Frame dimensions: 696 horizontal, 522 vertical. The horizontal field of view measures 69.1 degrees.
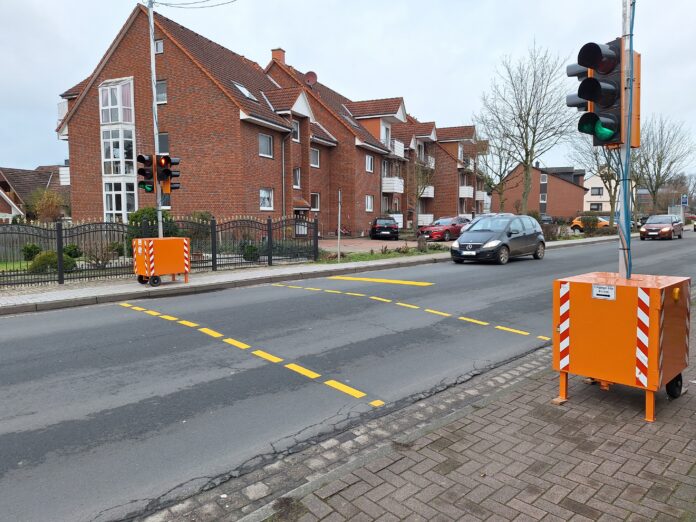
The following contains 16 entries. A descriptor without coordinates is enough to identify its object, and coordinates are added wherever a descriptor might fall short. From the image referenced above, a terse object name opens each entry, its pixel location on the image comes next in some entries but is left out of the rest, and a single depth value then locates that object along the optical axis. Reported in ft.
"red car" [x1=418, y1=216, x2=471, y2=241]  104.22
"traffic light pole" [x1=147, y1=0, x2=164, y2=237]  44.45
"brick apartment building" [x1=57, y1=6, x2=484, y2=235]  82.99
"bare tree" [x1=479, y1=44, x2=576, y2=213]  108.27
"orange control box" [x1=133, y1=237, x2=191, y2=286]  40.32
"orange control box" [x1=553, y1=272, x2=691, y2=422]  13.51
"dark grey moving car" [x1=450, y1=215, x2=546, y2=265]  56.90
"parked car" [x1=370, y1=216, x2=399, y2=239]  107.65
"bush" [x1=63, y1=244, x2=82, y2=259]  46.42
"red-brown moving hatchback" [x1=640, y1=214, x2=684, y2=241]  105.19
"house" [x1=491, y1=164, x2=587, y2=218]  248.93
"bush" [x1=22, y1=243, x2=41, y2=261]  43.66
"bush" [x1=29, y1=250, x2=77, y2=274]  42.16
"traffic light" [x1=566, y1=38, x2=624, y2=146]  14.83
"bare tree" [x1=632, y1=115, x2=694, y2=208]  162.39
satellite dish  125.39
